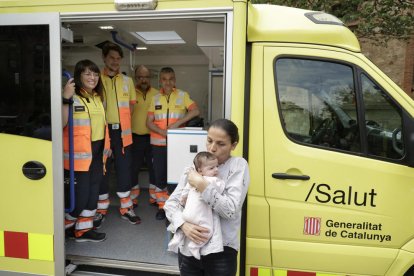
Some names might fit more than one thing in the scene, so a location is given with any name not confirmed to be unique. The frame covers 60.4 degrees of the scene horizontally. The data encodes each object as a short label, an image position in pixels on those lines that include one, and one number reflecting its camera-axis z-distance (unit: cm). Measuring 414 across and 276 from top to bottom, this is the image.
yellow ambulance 232
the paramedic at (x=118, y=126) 382
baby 180
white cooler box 282
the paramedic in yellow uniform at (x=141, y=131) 460
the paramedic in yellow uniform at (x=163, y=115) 422
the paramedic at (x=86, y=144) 310
